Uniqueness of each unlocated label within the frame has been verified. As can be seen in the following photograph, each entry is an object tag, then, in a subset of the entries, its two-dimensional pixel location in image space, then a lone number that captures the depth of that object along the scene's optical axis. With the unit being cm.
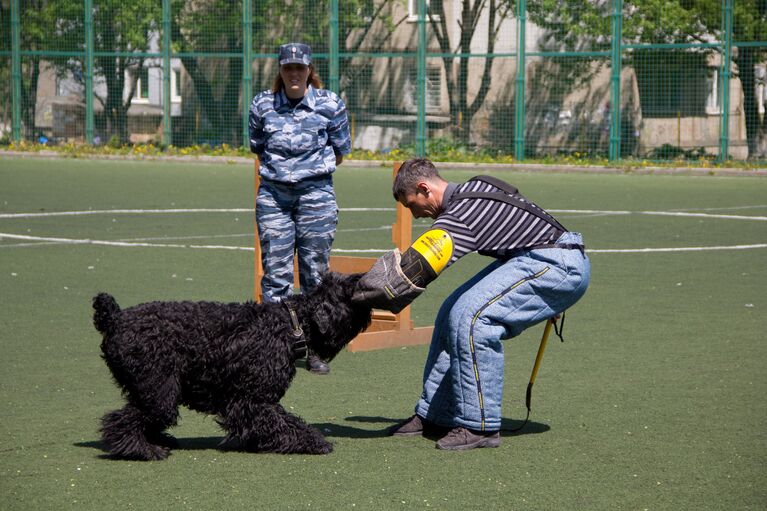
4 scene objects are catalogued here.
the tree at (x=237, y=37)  3438
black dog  636
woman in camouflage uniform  912
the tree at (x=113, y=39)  3581
